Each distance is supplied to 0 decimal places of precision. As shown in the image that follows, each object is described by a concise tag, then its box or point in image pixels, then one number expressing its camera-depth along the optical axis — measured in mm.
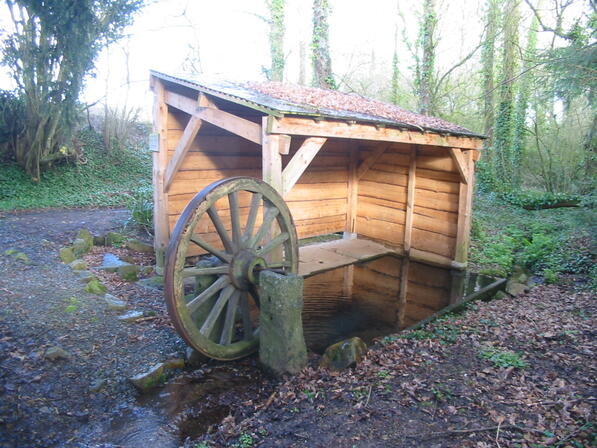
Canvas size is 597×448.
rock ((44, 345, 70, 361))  3807
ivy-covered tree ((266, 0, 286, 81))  14594
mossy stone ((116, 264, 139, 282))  6168
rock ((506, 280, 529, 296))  6415
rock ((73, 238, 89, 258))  6715
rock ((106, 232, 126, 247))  7488
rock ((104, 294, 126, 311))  4965
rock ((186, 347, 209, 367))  4285
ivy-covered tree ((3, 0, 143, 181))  8969
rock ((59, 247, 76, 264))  6191
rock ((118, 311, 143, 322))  4777
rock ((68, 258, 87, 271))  5982
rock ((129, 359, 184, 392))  3754
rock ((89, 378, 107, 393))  3588
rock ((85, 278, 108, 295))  5305
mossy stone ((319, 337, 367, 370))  4033
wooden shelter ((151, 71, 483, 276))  4969
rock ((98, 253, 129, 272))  6325
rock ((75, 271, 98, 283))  5602
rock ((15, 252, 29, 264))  5928
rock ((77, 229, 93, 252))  7004
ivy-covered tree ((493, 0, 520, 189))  13766
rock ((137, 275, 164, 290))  6051
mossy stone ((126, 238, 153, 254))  7457
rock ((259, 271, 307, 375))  4062
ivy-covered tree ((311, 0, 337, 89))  11750
